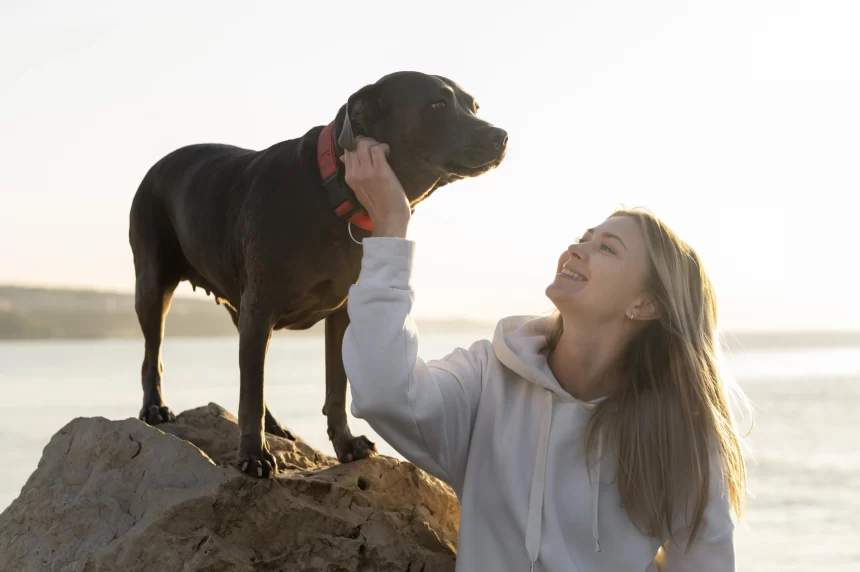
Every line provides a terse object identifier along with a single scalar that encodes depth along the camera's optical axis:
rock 3.06
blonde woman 2.75
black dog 3.20
